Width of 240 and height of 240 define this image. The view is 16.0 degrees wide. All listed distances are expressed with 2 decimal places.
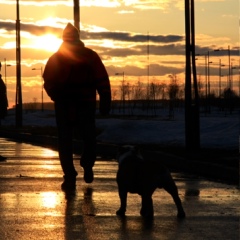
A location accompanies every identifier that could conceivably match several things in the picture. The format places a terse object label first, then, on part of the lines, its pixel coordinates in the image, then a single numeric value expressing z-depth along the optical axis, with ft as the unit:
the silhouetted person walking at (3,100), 52.80
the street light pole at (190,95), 59.72
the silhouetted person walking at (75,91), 34.88
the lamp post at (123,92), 430.61
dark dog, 26.86
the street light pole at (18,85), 146.20
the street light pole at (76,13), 83.76
